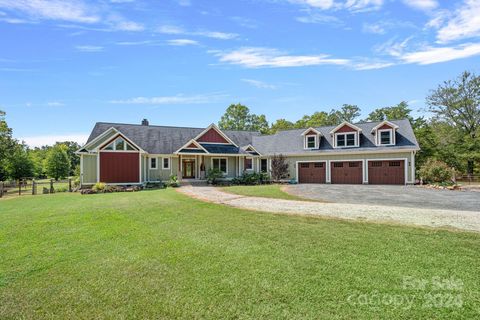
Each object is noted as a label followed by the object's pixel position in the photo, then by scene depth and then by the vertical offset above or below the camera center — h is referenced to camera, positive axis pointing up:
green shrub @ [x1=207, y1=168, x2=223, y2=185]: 24.48 -1.08
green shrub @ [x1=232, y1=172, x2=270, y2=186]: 25.42 -1.45
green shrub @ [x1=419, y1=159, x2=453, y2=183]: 21.16 -0.94
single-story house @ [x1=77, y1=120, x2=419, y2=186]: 22.66 +0.76
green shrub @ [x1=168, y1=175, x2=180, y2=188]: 22.91 -1.49
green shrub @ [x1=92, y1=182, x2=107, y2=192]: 20.14 -1.57
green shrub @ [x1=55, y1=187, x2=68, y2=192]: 22.77 -1.96
